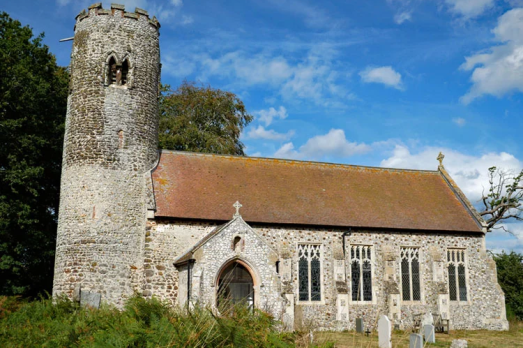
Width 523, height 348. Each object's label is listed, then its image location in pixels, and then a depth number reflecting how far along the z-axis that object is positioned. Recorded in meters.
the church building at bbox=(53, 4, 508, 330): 18.80
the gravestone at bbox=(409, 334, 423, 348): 10.03
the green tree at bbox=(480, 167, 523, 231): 30.91
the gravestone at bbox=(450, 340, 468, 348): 13.29
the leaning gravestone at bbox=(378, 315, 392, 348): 12.63
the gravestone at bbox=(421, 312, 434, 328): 20.48
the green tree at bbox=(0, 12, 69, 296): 22.06
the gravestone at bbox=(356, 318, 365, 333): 18.52
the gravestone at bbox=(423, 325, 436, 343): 14.08
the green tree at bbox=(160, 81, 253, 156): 34.91
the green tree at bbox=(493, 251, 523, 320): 29.23
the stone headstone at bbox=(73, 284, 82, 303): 16.97
